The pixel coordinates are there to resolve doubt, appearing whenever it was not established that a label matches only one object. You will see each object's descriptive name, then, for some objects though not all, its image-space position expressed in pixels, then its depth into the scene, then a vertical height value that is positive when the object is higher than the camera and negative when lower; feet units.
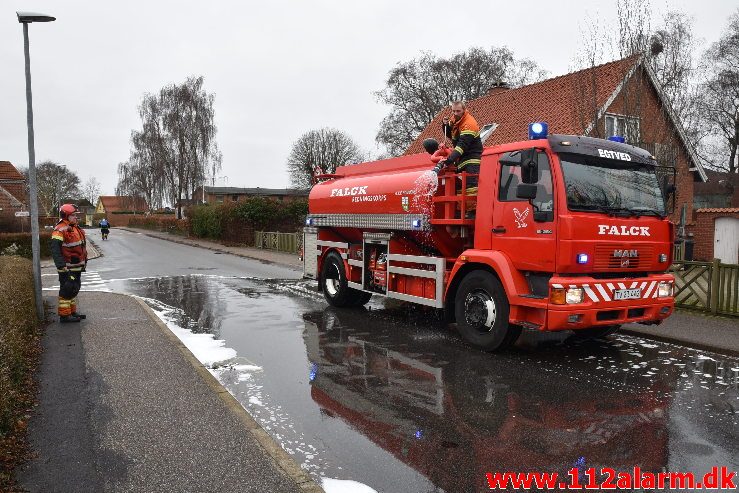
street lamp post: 28.09 +2.56
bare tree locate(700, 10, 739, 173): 119.03 +25.94
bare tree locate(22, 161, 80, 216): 253.59 +16.71
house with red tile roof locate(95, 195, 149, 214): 301.63 +8.49
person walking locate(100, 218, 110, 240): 146.02 -2.66
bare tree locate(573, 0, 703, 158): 40.96 +10.09
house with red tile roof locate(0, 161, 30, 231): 131.85 +8.10
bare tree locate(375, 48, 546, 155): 141.79 +33.99
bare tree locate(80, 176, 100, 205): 357.82 +15.85
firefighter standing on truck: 25.66 +3.22
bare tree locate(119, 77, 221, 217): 167.12 +24.45
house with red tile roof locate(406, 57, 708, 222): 40.86 +7.87
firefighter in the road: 28.43 -1.95
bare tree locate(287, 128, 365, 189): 193.36 +22.12
